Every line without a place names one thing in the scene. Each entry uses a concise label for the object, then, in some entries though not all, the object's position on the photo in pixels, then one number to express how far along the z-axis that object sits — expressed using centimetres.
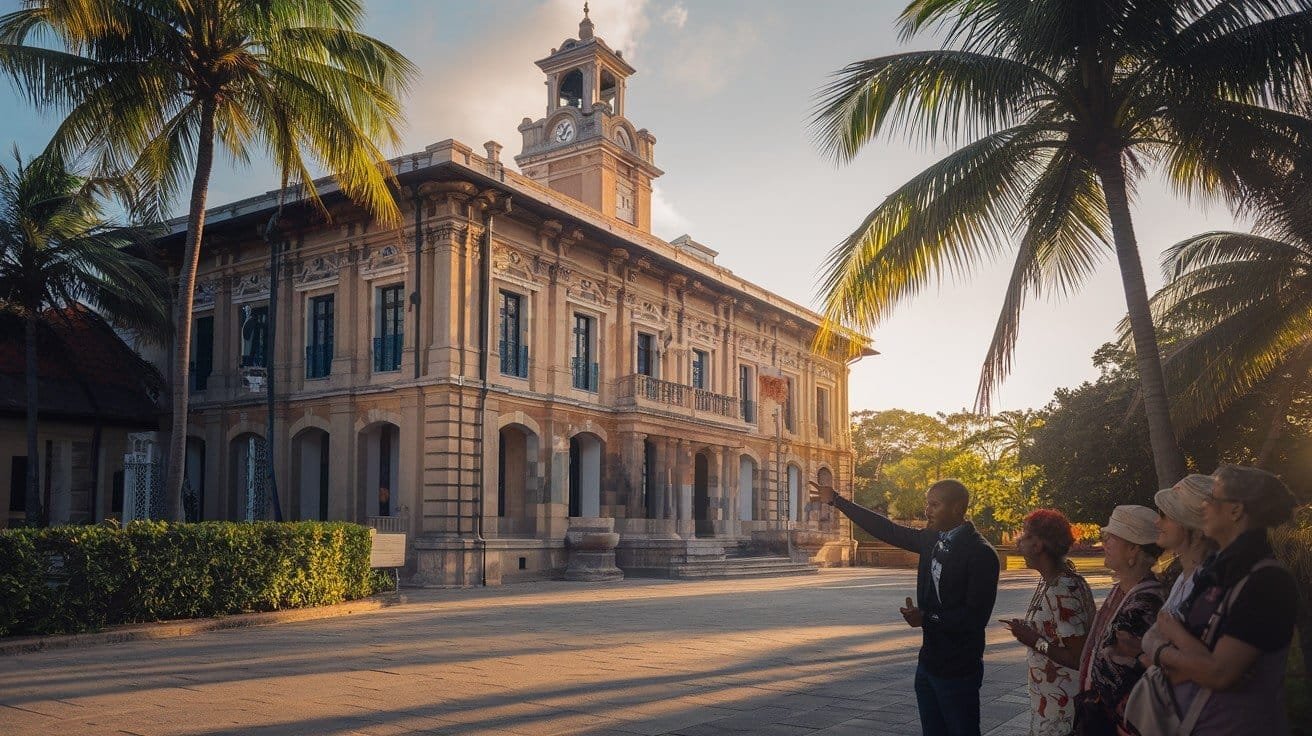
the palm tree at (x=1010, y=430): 5316
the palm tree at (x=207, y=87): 1372
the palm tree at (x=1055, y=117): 898
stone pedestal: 2464
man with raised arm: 464
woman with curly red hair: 445
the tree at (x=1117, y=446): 1933
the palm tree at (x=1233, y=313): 1369
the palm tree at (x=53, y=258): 2147
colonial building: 2297
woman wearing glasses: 304
